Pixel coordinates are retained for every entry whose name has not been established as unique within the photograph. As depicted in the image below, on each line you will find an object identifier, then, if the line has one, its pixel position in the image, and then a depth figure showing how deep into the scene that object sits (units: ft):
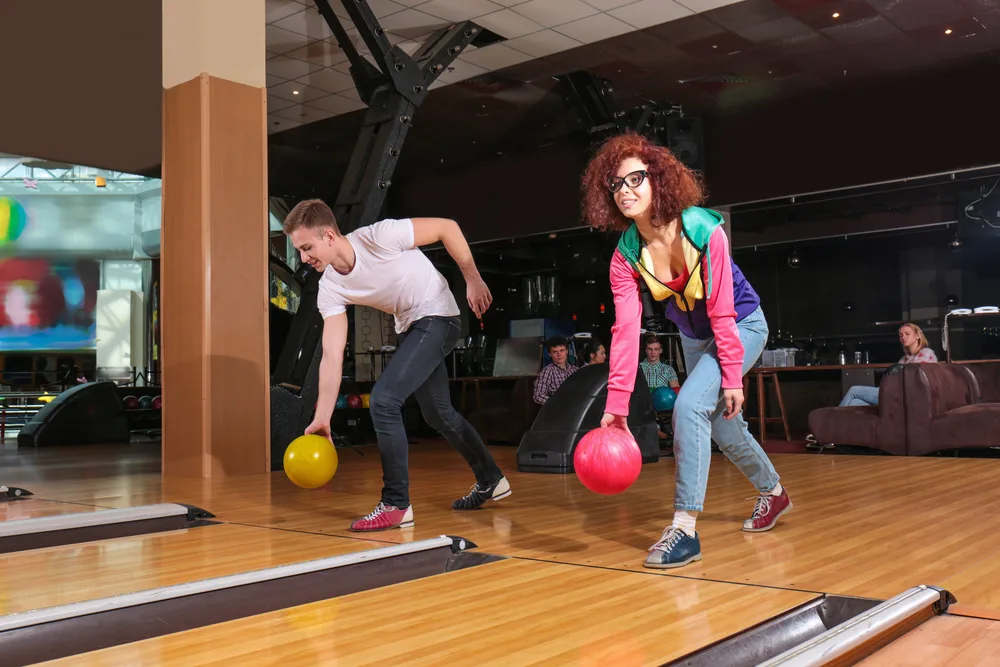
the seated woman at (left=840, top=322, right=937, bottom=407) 26.50
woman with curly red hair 9.23
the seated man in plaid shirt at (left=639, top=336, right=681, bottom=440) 27.48
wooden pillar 20.15
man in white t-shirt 11.36
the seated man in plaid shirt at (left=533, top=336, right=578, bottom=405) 26.78
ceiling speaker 33.14
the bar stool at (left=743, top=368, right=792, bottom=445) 28.35
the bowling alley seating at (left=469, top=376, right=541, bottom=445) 30.78
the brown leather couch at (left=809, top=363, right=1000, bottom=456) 22.81
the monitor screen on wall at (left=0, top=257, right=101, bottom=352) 44.32
